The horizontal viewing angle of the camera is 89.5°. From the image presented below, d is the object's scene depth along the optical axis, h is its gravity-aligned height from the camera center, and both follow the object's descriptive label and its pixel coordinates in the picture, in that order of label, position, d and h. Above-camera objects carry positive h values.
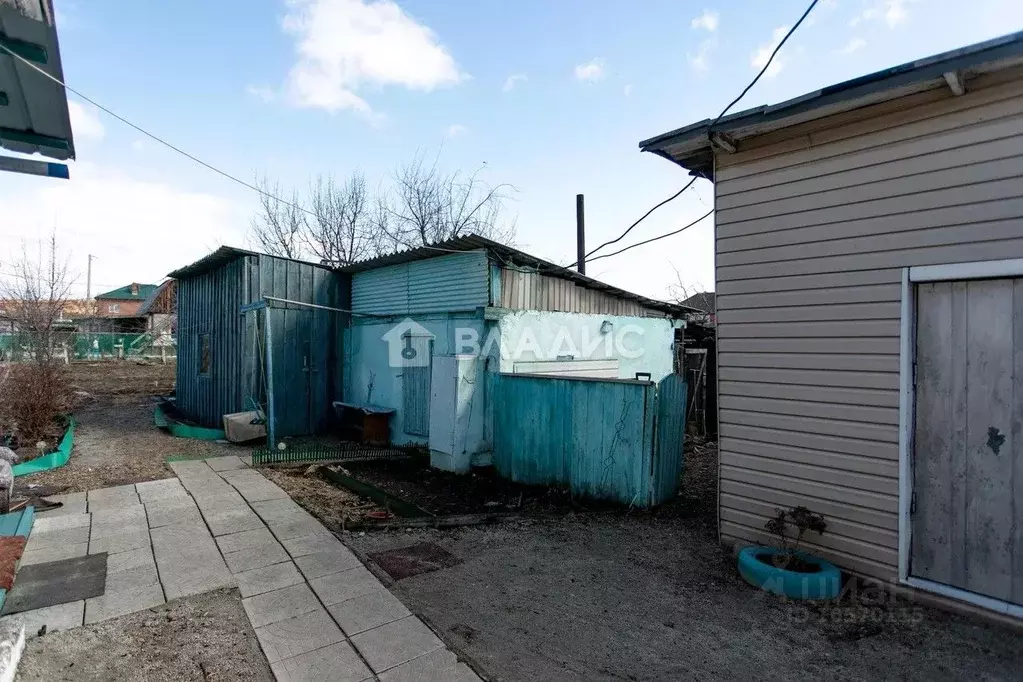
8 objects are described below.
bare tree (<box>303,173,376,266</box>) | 21.14 +4.43
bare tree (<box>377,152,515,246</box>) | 20.12 +4.59
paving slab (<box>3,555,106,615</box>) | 3.60 -1.84
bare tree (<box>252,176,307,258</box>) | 21.77 +4.44
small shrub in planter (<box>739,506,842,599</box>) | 3.67 -1.70
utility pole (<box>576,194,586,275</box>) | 14.81 +3.16
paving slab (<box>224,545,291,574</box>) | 4.17 -1.85
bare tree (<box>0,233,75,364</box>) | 10.04 +0.52
